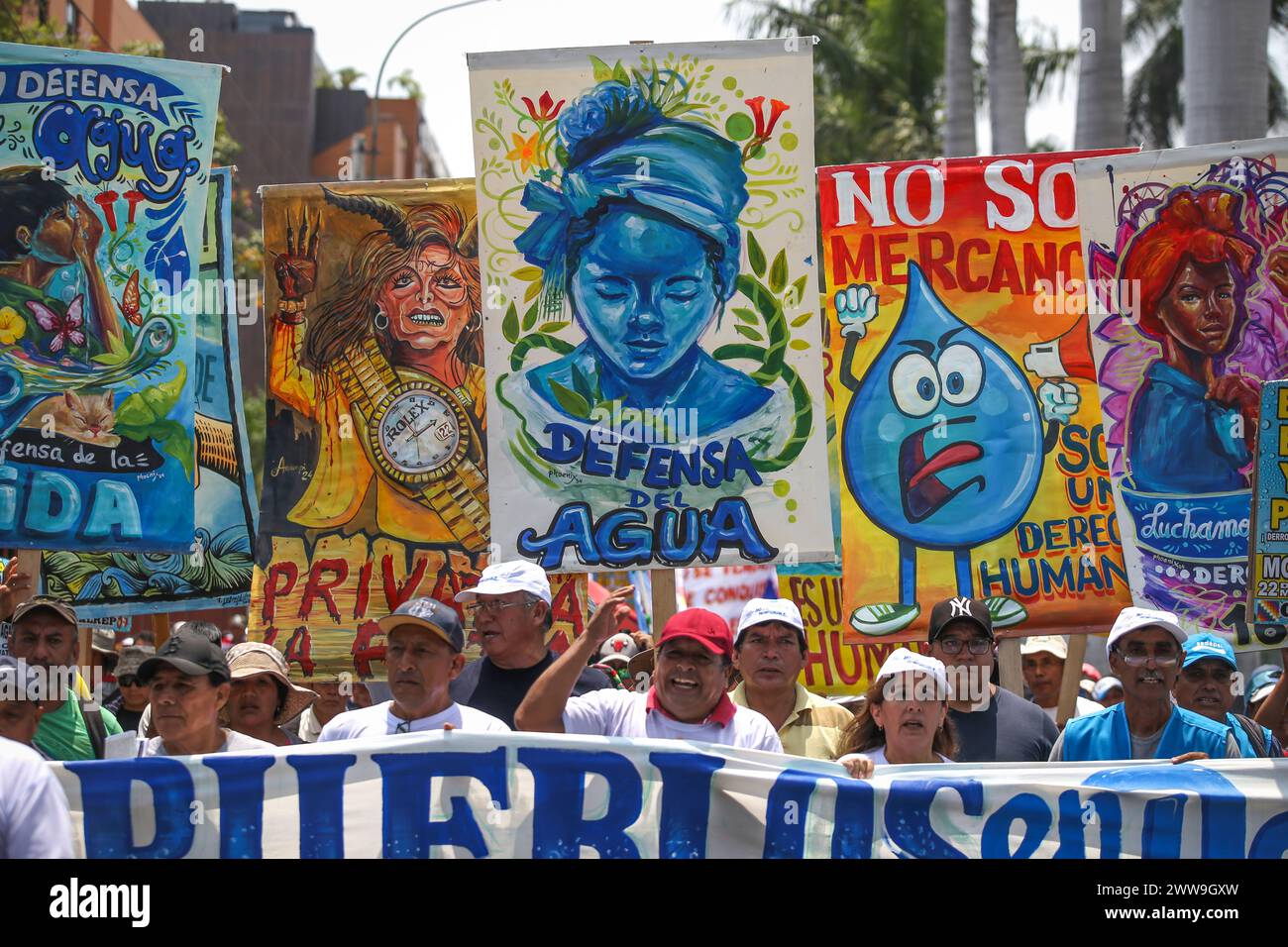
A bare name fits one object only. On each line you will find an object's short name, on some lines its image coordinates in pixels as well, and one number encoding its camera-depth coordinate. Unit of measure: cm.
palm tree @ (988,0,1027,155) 1573
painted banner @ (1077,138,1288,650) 748
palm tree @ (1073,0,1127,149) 1302
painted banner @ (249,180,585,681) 780
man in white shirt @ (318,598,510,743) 512
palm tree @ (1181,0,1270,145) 1046
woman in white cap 520
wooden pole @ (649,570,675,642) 661
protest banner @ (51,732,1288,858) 470
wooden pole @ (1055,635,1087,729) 723
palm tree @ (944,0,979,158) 1689
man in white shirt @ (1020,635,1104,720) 851
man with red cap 521
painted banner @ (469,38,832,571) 706
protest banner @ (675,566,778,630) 1014
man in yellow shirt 594
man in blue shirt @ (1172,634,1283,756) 626
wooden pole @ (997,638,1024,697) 689
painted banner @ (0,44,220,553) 732
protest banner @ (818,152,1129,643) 743
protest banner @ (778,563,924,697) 862
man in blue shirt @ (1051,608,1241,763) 560
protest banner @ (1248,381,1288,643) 672
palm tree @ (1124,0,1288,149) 3164
